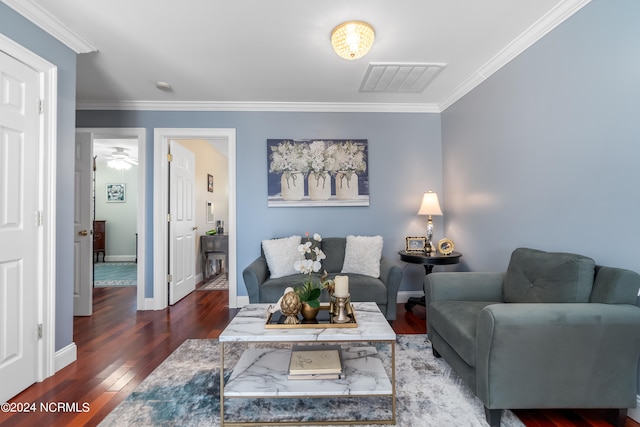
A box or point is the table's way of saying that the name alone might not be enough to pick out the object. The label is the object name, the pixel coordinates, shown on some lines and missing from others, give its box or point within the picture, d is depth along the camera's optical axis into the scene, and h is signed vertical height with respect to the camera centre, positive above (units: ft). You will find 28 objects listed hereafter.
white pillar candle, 5.84 -1.33
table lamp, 10.98 +0.30
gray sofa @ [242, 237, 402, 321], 9.26 -2.09
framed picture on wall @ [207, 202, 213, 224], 18.44 +0.36
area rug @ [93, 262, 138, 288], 16.43 -3.33
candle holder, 5.72 -1.76
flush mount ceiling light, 6.89 +4.10
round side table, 9.98 -1.39
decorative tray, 5.50 -1.93
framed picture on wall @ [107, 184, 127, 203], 24.93 +2.17
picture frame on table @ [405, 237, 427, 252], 11.49 -0.99
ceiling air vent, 9.03 +4.43
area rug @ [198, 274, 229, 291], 14.90 -3.34
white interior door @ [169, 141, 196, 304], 12.30 -0.18
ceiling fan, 21.20 +4.30
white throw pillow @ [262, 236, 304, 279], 10.27 -1.28
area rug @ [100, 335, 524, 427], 5.28 -3.45
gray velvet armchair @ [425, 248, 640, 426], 4.77 -2.17
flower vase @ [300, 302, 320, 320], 5.92 -1.80
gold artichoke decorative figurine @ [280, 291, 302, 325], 5.79 -1.67
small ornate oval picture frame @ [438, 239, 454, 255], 10.77 -1.05
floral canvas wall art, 12.09 +1.80
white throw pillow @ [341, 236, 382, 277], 10.38 -1.33
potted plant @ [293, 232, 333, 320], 5.93 -1.43
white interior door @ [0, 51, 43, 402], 5.90 -0.11
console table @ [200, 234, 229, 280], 16.60 -1.48
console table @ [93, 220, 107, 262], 23.31 -1.38
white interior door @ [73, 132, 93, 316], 10.97 -0.21
